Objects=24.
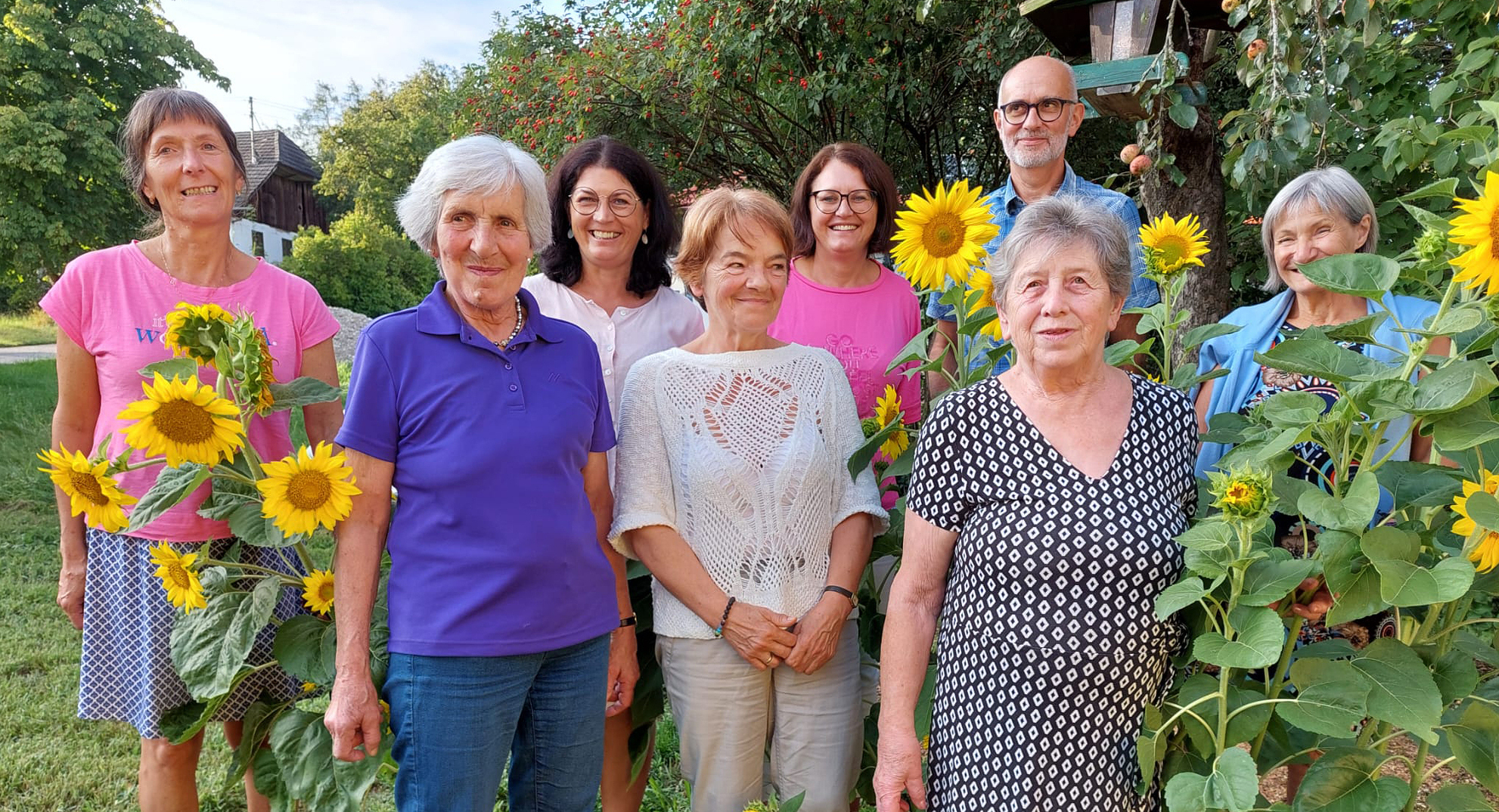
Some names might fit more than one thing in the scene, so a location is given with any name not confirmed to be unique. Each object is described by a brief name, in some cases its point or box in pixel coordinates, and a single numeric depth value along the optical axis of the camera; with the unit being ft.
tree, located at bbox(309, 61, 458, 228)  115.14
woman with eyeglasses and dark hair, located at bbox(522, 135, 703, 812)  8.15
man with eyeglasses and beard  8.55
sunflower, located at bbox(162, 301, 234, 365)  5.79
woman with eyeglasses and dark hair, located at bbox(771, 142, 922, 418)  8.55
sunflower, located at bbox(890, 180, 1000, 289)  6.72
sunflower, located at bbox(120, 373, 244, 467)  5.48
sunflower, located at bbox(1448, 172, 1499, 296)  4.01
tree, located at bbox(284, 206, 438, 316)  82.12
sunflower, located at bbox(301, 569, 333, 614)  6.32
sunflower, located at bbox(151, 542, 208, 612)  6.23
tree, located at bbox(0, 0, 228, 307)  44.27
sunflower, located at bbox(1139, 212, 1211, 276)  6.42
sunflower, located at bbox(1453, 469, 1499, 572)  4.22
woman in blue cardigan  7.27
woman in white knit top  6.64
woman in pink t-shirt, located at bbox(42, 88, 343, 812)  6.99
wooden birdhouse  9.21
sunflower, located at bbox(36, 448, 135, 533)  5.93
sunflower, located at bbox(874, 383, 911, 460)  7.16
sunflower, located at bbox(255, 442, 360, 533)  5.57
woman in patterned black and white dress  5.05
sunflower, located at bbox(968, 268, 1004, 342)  6.55
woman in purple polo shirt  5.69
